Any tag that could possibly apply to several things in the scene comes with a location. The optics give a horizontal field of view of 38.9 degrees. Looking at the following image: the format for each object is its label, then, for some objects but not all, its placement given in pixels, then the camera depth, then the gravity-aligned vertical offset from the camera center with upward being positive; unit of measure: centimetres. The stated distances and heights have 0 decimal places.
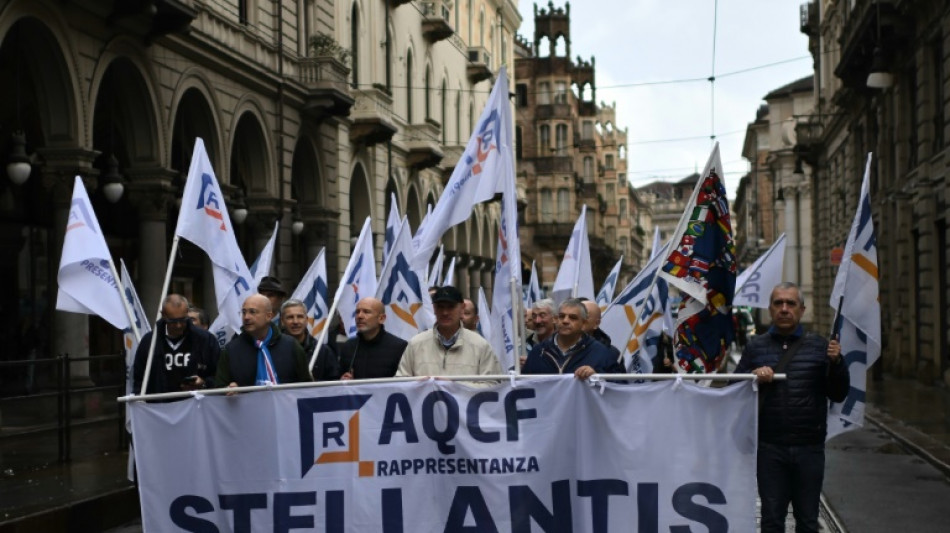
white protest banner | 743 -113
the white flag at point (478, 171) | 910 +61
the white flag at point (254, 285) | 1253 -21
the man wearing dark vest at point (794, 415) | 761 -89
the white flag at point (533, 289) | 2058 -46
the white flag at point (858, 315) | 858 -37
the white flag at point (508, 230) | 841 +20
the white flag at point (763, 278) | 1762 -26
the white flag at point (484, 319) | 1590 -70
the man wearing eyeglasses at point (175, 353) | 1018 -67
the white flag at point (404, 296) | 1125 -28
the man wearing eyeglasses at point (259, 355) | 897 -61
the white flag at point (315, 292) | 1535 -33
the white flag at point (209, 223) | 1037 +32
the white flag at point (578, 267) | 1664 -8
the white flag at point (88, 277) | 1019 -9
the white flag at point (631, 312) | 1429 -57
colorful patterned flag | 873 -11
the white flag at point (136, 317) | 1245 -49
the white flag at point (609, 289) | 1838 -41
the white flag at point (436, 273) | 1896 -16
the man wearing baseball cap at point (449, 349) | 870 -57
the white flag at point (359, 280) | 1318 -17
